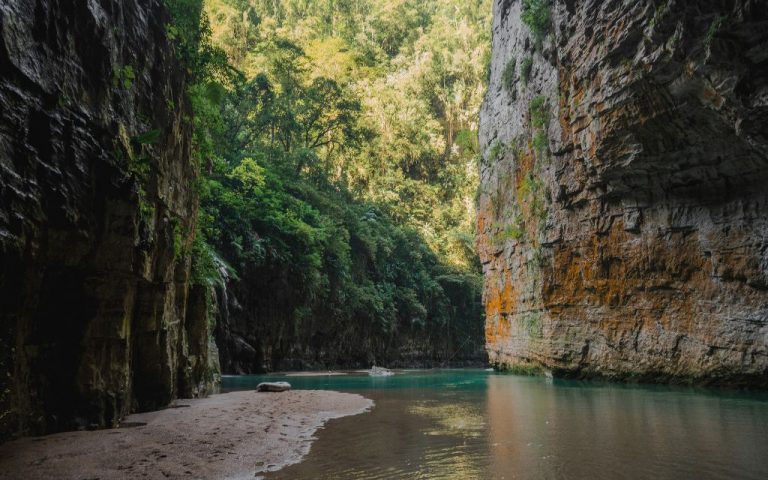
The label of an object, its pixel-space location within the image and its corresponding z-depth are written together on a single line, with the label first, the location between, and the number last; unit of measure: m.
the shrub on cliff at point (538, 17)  18.98
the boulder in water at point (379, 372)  22.45
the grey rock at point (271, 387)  12.60
